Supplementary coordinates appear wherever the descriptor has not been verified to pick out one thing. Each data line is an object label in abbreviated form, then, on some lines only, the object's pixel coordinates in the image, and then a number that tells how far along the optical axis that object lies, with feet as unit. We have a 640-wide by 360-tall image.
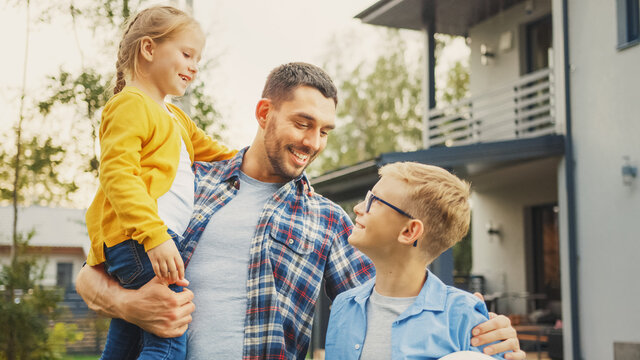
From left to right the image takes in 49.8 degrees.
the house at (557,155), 30.25
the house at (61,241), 86.38
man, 6.81
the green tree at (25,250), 30.55
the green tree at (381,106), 88.38
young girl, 6.63
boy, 6.92
